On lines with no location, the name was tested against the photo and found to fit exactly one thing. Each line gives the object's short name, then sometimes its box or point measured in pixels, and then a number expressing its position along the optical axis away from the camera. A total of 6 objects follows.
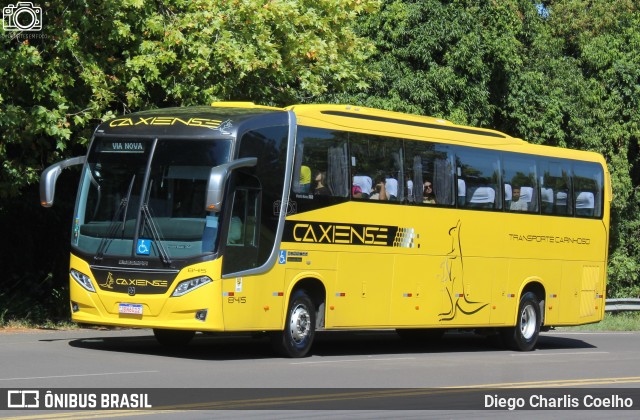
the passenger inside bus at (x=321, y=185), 18.50
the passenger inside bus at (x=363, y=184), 19.25
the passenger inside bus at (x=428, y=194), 20.77
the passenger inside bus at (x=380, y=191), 19.66
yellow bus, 16.89
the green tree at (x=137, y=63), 21.17
